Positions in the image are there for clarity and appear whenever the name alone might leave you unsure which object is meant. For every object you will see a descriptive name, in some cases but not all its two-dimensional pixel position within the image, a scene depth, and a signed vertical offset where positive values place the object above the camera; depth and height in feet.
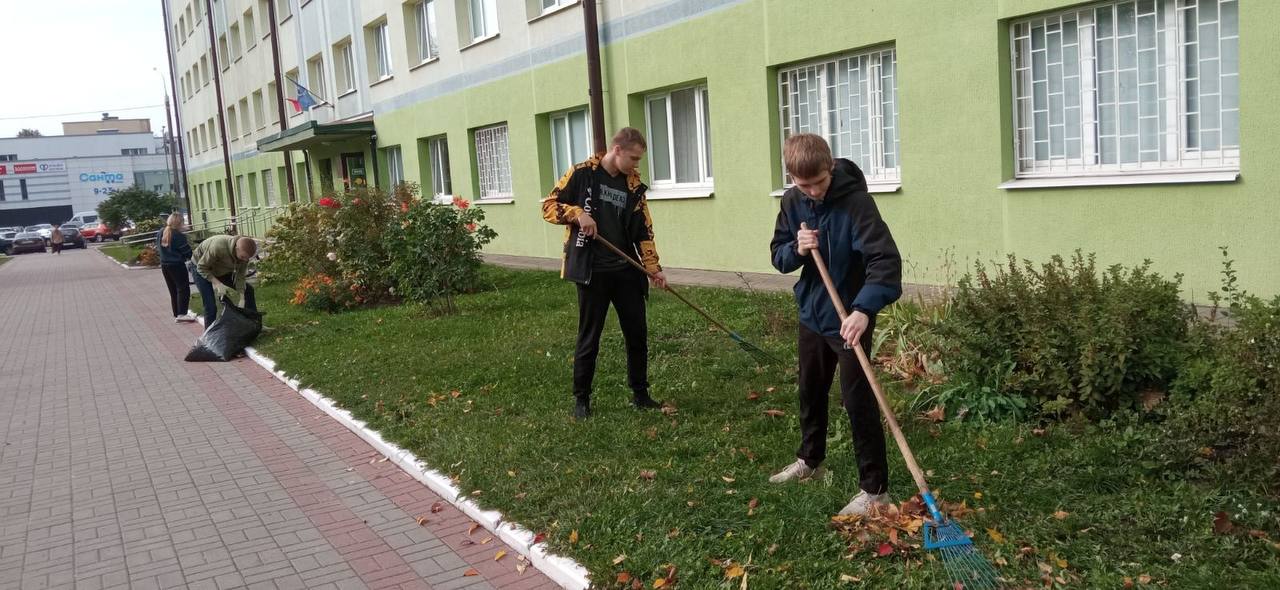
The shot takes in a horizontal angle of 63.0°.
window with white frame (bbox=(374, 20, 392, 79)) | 80.48 +11.62
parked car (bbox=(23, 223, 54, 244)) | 173.35 -1.04
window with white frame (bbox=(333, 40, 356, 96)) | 88.53 +11.30
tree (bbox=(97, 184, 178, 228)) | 161.25 +1.78
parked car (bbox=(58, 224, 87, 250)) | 174.56 -2.82
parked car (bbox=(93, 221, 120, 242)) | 185.72 -2.64
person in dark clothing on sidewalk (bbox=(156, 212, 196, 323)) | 46.88 -2.32
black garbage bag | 35.27 -4.31
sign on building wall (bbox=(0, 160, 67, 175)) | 310.24 +16.70
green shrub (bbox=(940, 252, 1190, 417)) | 16.96 -3.17
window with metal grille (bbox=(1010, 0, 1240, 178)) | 26.40 +1.57
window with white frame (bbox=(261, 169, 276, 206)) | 121.79 +2.25
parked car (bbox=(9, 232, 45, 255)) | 169.27 -3.05
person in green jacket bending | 37.35 -1.96
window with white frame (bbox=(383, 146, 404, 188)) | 81.92 +2.64
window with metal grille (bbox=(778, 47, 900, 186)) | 36.06 +2.20
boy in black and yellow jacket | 20.20 -1.24
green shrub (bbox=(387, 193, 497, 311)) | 39.73 -2.13
